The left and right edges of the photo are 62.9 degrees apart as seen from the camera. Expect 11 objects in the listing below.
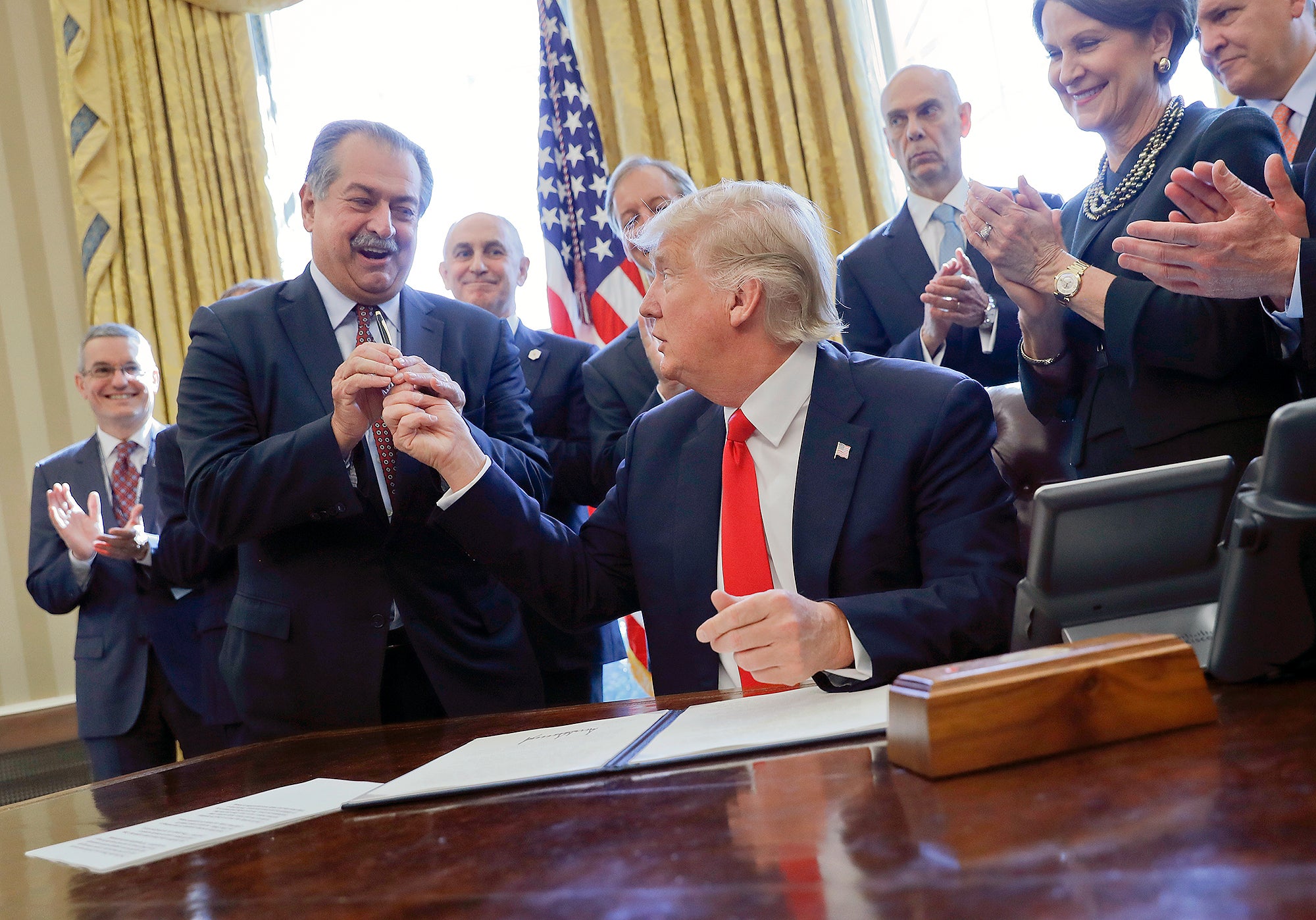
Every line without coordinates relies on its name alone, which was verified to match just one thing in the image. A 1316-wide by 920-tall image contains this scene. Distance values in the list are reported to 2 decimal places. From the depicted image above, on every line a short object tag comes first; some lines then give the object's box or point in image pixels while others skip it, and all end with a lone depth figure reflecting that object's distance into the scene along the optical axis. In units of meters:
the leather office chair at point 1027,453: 2.10
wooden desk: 0.60
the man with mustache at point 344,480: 2.05
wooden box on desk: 0.86
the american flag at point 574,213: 5.05
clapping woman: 1.90
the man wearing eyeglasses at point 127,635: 3.59
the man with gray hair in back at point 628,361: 3.09
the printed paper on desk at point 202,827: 1.08
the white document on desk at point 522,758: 1.12
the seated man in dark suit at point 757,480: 1.72
